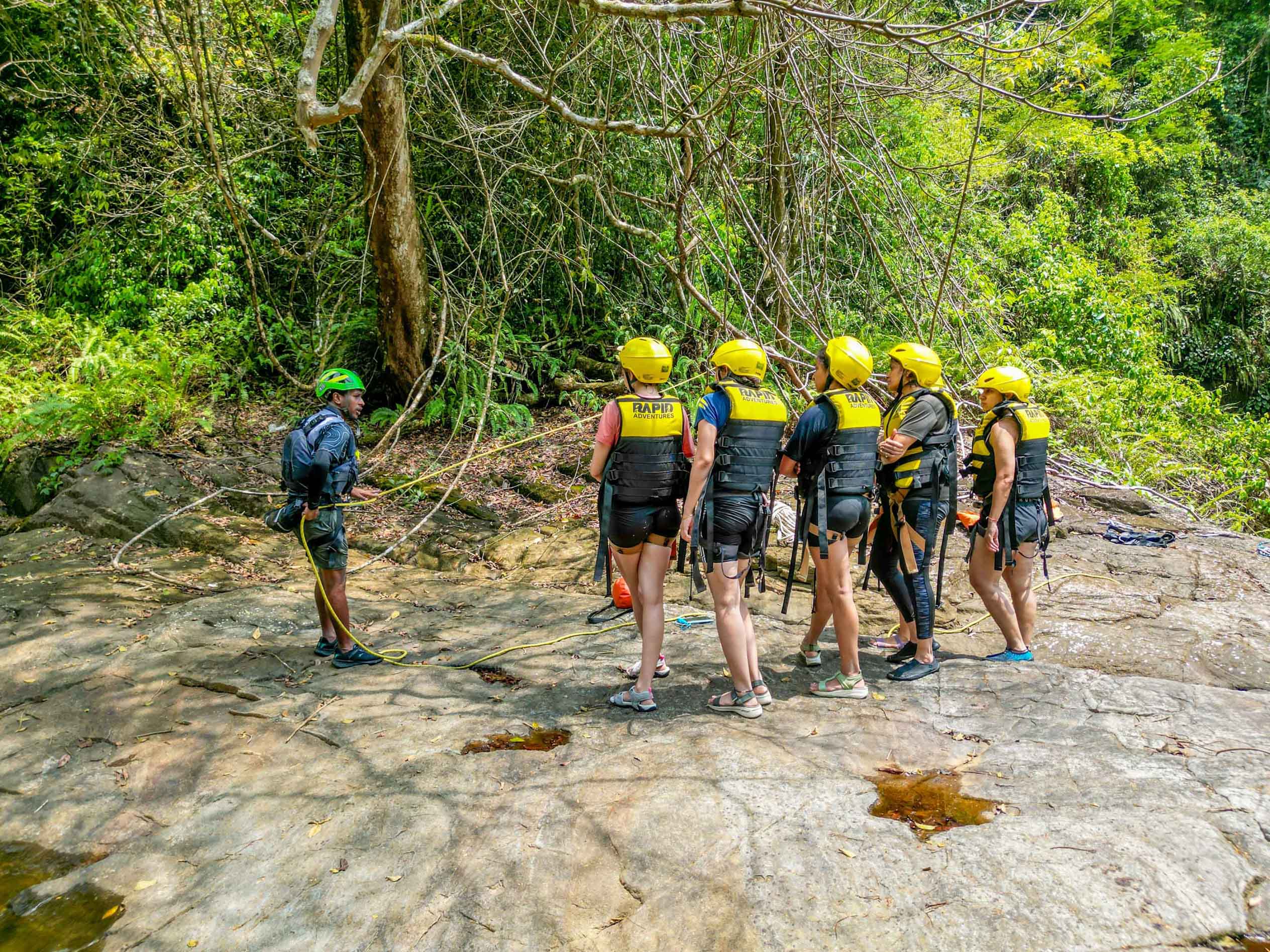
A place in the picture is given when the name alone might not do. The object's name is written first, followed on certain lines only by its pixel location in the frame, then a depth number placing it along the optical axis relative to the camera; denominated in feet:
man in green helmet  15.81
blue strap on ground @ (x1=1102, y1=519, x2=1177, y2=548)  23.39
